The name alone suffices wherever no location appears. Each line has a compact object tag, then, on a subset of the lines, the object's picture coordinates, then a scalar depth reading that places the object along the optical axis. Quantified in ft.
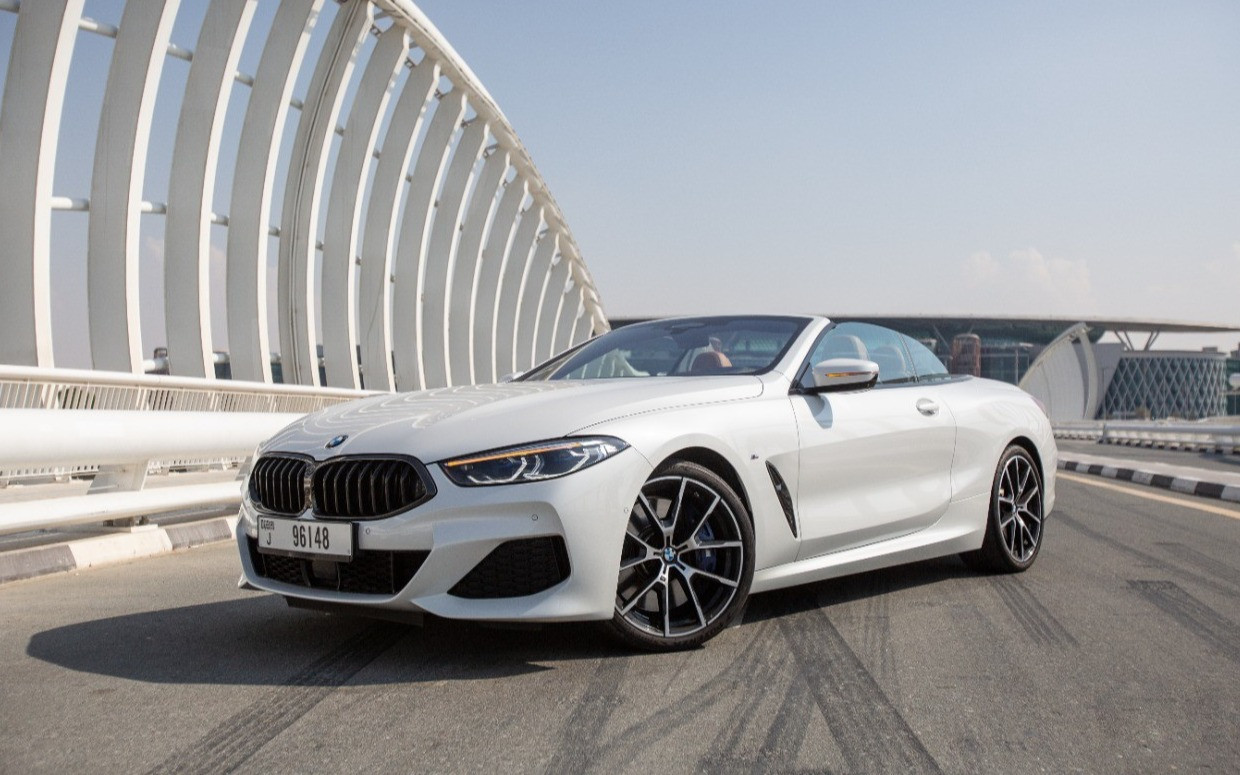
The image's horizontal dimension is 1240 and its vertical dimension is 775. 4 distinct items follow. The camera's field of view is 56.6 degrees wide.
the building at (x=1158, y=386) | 392.06
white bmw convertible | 11.93
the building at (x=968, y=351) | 336.06
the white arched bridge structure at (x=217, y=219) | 23.35
